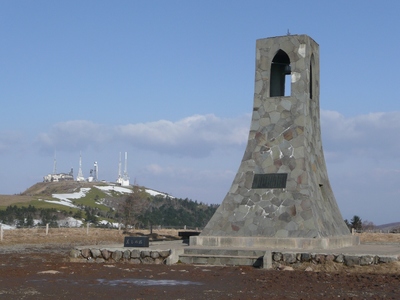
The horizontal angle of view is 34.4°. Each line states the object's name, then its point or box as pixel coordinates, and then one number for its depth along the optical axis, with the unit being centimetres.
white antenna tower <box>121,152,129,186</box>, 11420
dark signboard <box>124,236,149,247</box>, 1894
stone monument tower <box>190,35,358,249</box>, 1969
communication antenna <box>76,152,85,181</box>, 11476
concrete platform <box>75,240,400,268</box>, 1577
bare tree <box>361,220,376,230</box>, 6112
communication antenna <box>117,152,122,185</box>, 11378
